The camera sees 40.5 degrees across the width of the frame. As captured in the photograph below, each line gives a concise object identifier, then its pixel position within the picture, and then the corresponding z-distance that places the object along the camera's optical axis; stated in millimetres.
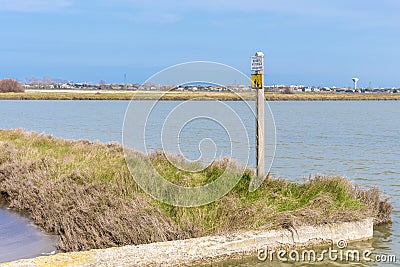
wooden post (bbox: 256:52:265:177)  11758
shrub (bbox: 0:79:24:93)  138375
